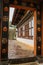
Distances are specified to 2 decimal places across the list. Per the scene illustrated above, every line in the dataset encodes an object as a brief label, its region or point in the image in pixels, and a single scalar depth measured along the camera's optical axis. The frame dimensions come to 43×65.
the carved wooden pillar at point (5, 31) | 3.60
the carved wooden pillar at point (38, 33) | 4.20
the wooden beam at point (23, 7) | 3.99
